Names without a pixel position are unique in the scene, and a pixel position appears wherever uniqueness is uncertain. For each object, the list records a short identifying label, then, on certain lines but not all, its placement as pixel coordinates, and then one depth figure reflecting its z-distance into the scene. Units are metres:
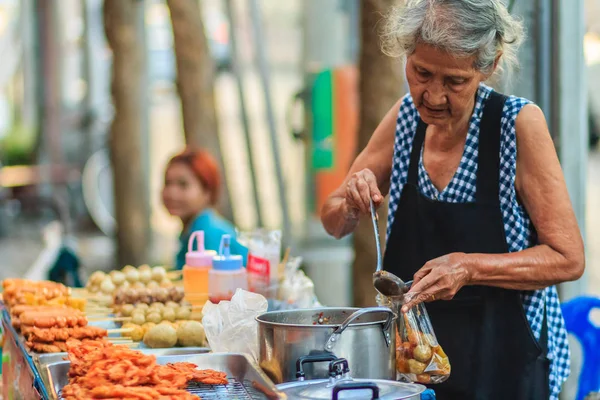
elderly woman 4.94
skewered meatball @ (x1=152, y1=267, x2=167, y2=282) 7.64
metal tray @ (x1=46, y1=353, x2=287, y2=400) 4.31
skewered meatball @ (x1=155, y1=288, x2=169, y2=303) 6.65
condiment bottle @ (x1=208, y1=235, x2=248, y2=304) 6.08
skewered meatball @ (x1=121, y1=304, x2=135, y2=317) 6.46
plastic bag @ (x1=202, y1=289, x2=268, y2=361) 5.11
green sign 16.92
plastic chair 6.41
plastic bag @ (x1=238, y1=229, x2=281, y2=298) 6.32
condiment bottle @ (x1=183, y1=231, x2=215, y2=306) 6.59
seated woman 10.04
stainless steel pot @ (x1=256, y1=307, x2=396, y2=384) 4.11
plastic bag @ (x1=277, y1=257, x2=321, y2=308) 6.30
